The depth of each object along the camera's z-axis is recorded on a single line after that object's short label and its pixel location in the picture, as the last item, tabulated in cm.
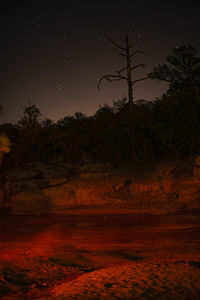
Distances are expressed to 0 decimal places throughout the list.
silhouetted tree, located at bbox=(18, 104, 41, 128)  2395
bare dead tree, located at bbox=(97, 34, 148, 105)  1983
